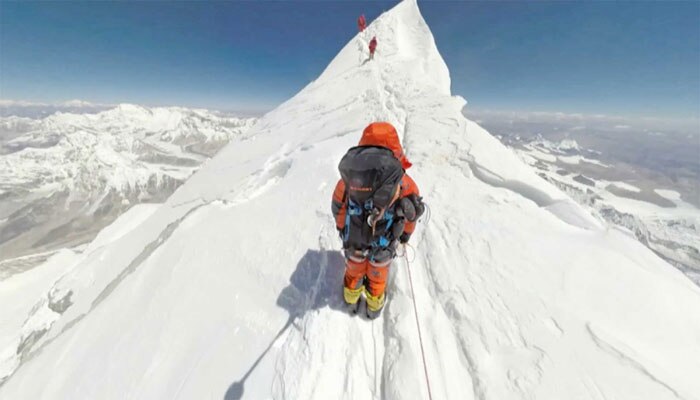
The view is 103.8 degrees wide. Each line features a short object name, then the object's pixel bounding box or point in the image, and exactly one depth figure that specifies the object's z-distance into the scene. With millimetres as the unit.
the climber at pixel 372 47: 15823
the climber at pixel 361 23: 20098
